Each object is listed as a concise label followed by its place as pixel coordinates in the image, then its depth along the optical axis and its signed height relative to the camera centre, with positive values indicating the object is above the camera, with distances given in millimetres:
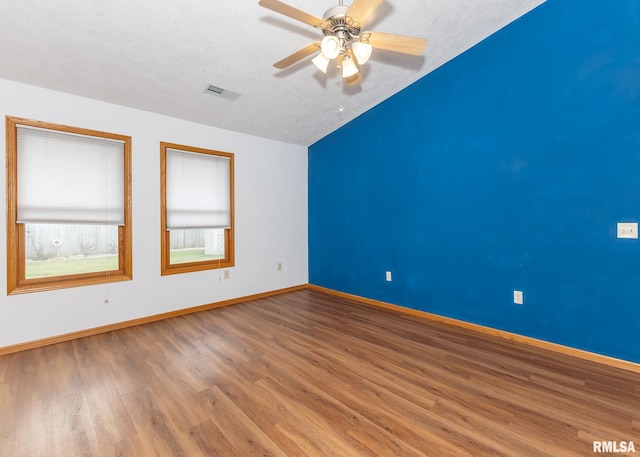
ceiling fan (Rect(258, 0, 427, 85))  1772 +1325
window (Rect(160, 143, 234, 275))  3809 +250
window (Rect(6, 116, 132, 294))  2855 +223
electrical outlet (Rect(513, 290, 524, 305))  2982 -750
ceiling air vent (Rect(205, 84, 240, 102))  3326 +1597
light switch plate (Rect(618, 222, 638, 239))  2404 -42
